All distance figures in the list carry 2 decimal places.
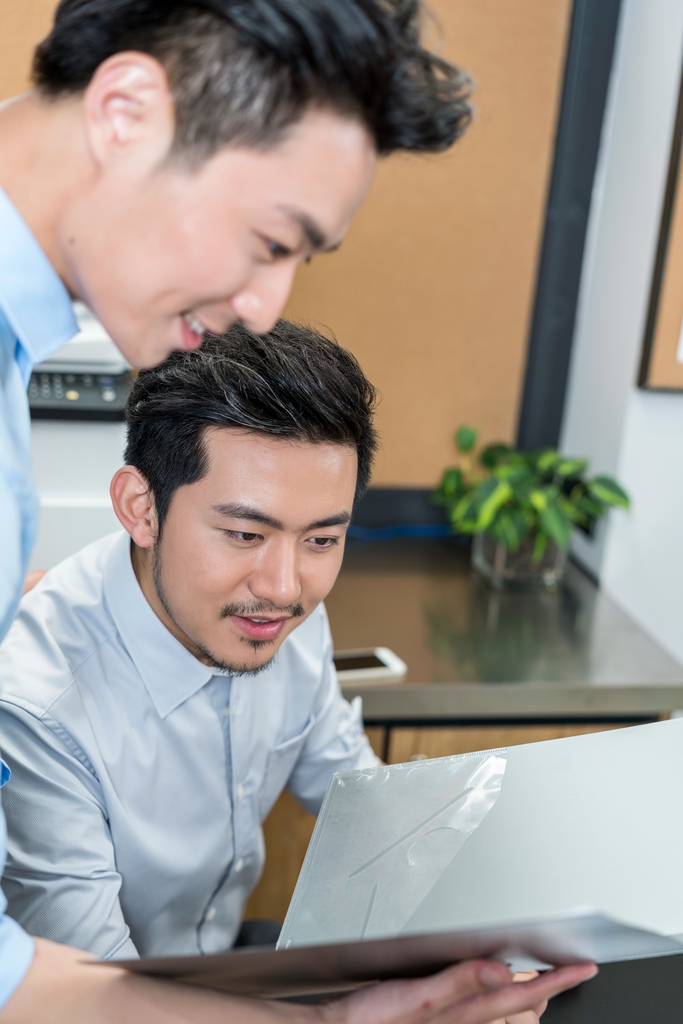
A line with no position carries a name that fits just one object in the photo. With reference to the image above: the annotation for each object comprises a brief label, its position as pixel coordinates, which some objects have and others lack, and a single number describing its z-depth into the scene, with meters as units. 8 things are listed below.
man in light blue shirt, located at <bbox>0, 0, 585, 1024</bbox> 0.58
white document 0.71
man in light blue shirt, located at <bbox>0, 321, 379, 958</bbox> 0.96
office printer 1.47
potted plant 1.97
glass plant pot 2.09
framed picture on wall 1.77
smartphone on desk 1.56
